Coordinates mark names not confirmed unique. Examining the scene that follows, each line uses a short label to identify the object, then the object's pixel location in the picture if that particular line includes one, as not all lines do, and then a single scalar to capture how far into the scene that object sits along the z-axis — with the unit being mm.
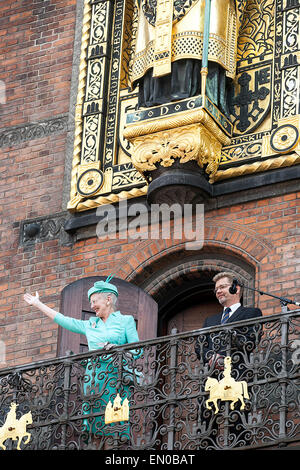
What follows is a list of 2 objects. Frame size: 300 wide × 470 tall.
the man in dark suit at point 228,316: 13164
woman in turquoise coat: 13508
